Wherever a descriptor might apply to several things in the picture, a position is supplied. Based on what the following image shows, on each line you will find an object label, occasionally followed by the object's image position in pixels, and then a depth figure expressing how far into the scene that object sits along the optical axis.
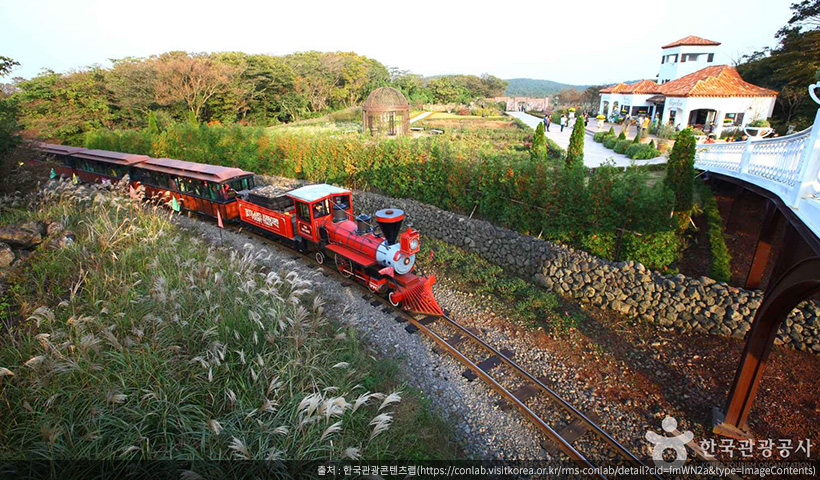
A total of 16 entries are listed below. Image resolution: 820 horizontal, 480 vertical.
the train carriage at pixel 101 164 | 16.72
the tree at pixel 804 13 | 19.92
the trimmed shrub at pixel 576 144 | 12.74
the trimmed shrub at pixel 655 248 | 9.30
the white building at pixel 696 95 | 21.87
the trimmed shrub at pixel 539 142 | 15.91
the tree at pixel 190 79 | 32.09
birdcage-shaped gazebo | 26.03
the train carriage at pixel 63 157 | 19.36
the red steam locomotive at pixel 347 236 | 8.79
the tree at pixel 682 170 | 9.38
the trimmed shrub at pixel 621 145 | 21.18
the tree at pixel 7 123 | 8.69
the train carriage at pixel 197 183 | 13.78
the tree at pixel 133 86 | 32.06
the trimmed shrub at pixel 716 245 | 8.90
